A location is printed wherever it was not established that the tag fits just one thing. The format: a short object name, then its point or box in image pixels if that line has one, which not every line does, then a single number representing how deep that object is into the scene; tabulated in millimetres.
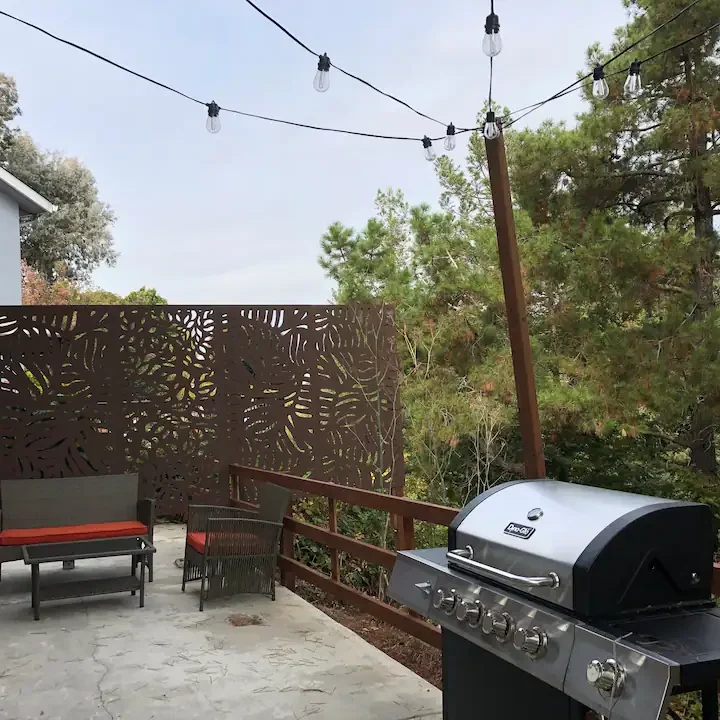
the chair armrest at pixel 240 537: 4852
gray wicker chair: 4871
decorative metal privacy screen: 7520
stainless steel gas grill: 1582
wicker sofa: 5414
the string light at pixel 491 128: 3746
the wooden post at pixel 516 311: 3900
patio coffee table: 4709
